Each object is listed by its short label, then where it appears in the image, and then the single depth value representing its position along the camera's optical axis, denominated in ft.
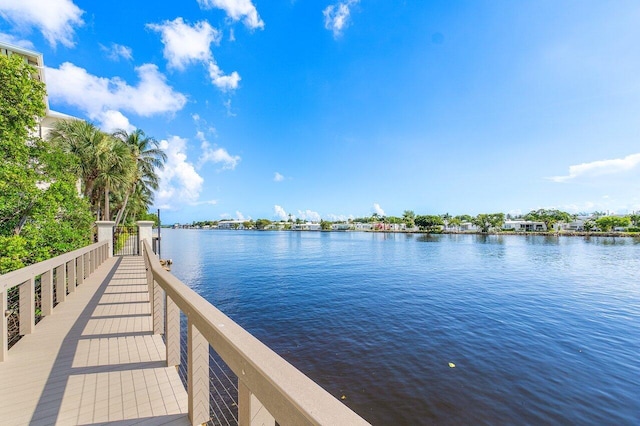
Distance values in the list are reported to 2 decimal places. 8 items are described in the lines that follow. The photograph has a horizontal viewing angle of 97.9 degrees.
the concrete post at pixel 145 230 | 43.93
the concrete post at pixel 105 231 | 39.24
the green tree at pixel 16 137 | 19.65
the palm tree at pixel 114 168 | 61.46
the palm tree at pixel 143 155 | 86.10
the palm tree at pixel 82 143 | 57.36
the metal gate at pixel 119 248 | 55.92
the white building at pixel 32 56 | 47.52
